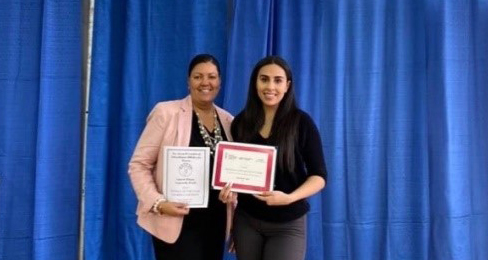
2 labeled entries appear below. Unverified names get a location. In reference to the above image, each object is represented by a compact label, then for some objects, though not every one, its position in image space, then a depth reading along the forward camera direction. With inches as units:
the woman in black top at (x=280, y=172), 65.4
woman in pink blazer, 67.2
